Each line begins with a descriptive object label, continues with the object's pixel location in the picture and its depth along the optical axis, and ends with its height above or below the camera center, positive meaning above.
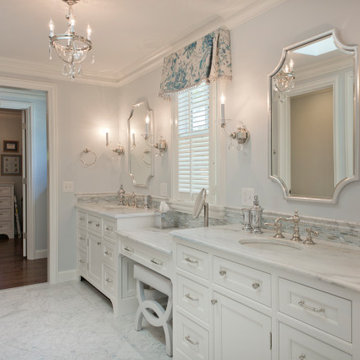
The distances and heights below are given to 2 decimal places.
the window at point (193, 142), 2.76 +0.30
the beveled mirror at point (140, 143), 3.61 +0.38
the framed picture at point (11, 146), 7.13 +0.69
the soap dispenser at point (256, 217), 2.18 -0.26
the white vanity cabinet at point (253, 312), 1.23 -0.60
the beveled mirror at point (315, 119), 1.77 +0.32
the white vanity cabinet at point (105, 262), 3.04 -0.82
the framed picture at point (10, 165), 7.11 +0.29
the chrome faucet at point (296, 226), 1.92 -0.29
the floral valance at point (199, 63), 2.55 +0.92
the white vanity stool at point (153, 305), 2.38 -0.96
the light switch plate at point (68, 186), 3.98 -0.09
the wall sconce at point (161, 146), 3.34 +0.31
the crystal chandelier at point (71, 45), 2.04 +0.83
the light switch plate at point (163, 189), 3.35 -0.12
